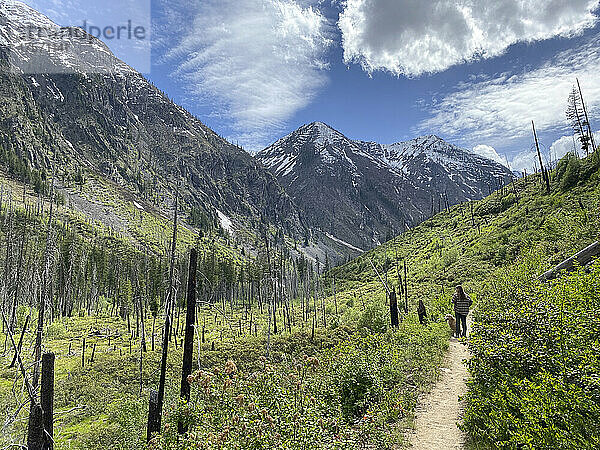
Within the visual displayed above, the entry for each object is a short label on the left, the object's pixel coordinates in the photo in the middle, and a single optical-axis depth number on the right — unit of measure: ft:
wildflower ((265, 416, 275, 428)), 22.66
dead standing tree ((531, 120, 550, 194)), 154.63
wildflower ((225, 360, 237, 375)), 28.94
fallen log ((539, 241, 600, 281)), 38.74
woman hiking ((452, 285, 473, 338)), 48.37
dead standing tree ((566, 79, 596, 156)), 158.10
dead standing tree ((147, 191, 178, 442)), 45.96
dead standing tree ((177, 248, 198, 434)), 47.21
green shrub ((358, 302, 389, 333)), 79.46
